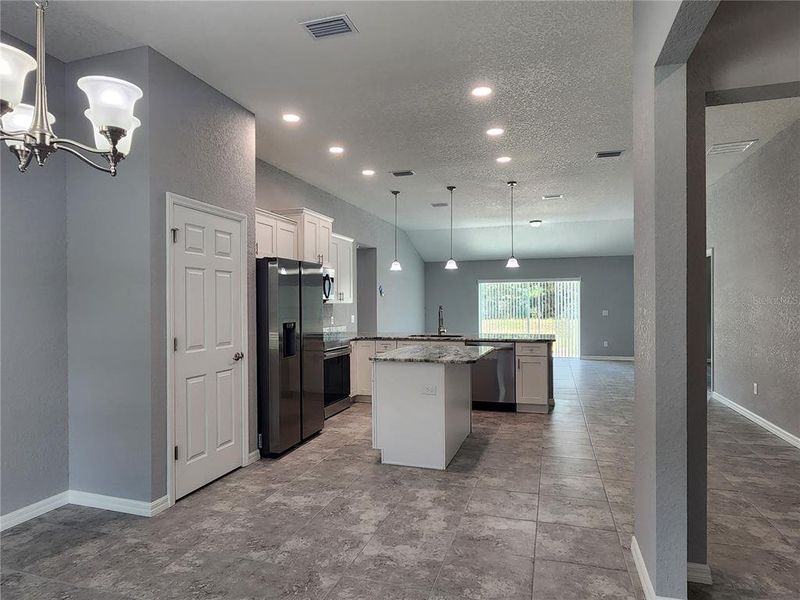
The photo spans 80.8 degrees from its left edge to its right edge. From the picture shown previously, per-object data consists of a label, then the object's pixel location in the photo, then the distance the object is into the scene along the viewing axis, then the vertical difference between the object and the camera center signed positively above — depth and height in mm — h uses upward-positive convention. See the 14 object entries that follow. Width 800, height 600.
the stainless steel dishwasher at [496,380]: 5672 -943
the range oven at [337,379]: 5461 -922
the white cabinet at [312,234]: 5273 +824
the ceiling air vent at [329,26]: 2621 +1583
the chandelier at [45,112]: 1582 +714
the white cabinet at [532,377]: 5559 -896
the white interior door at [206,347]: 3150 -307
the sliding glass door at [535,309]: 11383 -172
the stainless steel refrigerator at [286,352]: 3926 -427
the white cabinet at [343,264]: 6605 +572
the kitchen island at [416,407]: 3641 -825
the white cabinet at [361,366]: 6139 -825
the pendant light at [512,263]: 7267 +613
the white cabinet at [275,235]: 4562 +709
